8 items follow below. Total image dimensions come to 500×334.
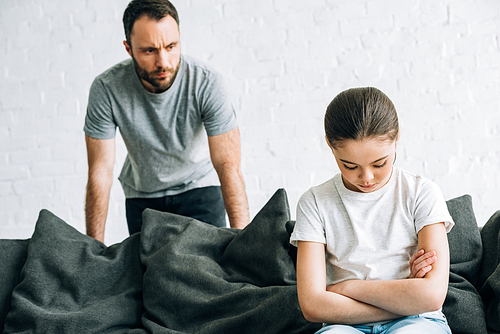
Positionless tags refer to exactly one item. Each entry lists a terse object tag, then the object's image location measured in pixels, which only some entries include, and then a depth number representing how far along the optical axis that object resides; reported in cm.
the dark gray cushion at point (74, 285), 143
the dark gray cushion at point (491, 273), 129
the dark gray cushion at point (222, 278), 133
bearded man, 187
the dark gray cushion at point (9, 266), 159
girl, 102
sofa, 133
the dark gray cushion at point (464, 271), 128
